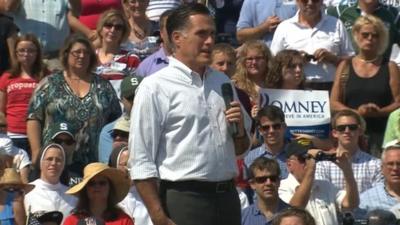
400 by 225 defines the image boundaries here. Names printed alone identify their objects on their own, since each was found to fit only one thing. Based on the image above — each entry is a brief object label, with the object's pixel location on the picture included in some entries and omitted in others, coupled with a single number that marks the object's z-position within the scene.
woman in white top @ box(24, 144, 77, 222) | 10.88
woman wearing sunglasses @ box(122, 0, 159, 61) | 13.88
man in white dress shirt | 8.03
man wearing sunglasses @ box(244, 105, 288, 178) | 11.62
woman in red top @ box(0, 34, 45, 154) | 12.88
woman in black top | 12.74
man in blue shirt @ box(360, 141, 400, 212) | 10.81
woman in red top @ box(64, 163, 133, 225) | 9.97
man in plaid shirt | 11.38
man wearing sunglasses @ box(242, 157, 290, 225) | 10.51
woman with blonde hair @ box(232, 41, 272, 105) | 13.03
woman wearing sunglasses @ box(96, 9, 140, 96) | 13.43
